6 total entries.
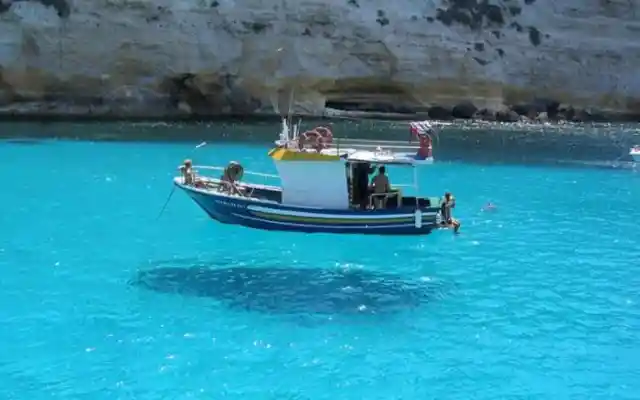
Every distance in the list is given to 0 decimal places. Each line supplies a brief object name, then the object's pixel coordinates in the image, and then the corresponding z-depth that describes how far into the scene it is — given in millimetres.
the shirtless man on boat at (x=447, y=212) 18891
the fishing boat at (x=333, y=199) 18812
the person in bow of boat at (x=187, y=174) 20828
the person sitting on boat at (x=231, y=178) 20391
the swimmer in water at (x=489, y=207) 26578
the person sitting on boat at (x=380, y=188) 19359
